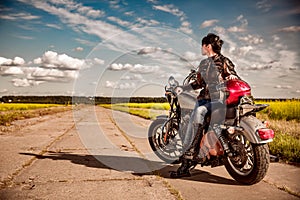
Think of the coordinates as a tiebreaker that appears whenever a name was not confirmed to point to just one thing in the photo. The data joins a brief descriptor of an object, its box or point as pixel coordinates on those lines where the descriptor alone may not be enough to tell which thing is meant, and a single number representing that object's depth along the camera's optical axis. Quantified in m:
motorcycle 3.42
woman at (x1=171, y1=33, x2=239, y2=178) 3.82
